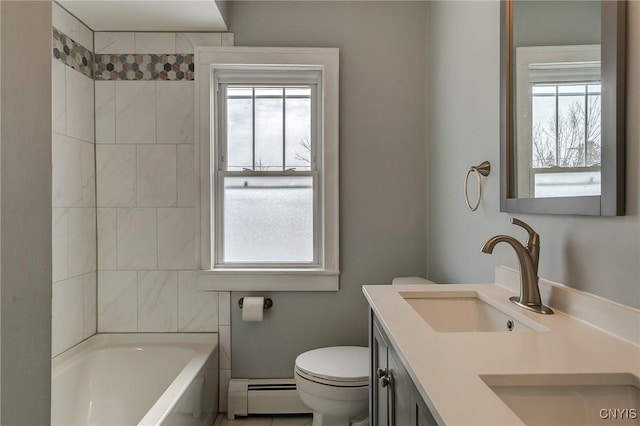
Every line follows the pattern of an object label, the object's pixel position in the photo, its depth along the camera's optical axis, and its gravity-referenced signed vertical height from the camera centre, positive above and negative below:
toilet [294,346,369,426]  1.68 -0.84
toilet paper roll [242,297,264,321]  2.13 -0.60
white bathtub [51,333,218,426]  1.89 -0.94
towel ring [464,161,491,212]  1.48 +0.14
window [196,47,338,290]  2.29 +0.23
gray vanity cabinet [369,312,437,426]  0.77 -0.48
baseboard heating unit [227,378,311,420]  2.17 -1.14
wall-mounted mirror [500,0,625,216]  0.85 +0.28
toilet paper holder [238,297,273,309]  2.21 -0.58
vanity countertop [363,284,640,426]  0.55 -0.29
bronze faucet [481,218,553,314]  1.05 -0.16
